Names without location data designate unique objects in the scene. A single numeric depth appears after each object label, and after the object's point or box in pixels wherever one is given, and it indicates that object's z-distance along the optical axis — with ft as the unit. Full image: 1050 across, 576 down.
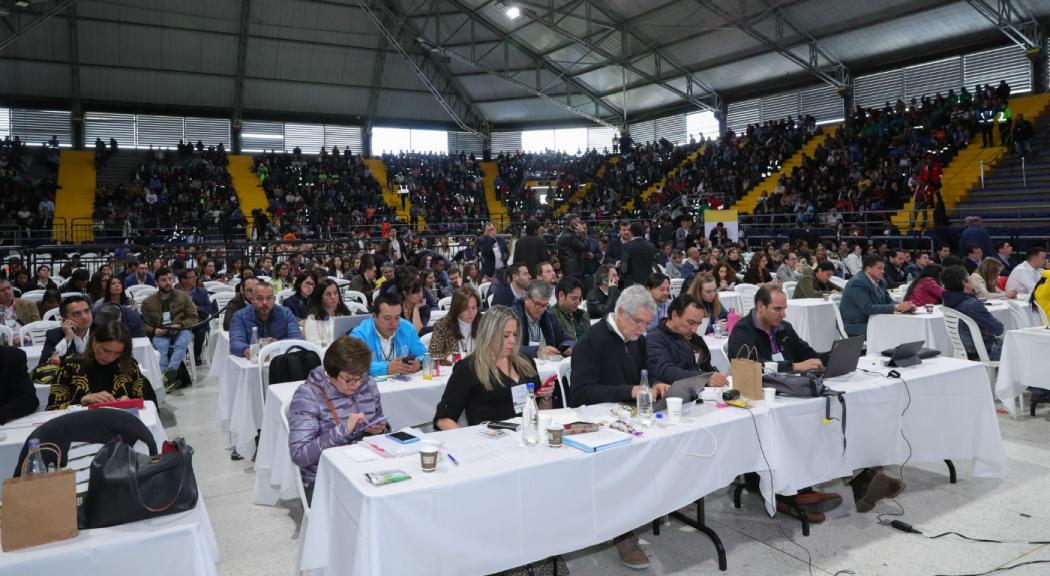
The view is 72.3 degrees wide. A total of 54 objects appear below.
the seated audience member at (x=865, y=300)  23.39
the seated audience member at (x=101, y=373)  13.62
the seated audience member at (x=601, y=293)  23.93
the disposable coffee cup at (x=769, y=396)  12.28
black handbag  8.10
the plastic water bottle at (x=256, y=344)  17.92
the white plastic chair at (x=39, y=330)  22.79
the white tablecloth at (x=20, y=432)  11.16
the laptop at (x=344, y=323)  18.89
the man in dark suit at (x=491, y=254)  33.78
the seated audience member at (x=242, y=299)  22.11
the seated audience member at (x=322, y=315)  20.16
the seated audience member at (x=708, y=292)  19.56
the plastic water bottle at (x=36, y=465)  8.09
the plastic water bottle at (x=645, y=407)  11.16
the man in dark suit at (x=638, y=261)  28.27
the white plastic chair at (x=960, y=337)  20.11
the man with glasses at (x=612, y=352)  12.76
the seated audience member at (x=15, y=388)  12.53
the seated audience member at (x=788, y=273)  35.76
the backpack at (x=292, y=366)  15.76
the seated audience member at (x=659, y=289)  20.06
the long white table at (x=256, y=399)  14.57
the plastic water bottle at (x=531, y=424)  10.23
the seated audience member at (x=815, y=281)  27.61
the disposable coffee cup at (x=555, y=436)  10.09
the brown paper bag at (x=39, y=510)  7.45
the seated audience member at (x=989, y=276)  26.40
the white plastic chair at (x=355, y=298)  29.37
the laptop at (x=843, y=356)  13.69
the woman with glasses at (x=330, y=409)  10.85
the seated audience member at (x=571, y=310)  19.20
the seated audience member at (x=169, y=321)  25.76
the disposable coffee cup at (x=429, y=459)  9.15
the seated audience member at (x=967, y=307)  20.72
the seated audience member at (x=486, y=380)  12.18
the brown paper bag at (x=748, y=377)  12.37
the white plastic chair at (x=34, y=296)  30.58
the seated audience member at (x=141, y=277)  35.29
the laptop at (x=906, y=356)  14.92
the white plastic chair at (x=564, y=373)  13.97
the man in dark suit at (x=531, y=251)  27.78
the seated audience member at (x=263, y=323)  18.88
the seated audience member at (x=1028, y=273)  27.25
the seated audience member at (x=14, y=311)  24.13
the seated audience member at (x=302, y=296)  23.04
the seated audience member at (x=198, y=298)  29.07
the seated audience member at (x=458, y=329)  17.03
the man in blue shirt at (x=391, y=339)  15.85
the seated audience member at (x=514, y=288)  21.04
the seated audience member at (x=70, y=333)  16.83
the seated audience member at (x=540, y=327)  16.78
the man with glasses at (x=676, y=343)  13.93
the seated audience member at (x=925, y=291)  25.00
